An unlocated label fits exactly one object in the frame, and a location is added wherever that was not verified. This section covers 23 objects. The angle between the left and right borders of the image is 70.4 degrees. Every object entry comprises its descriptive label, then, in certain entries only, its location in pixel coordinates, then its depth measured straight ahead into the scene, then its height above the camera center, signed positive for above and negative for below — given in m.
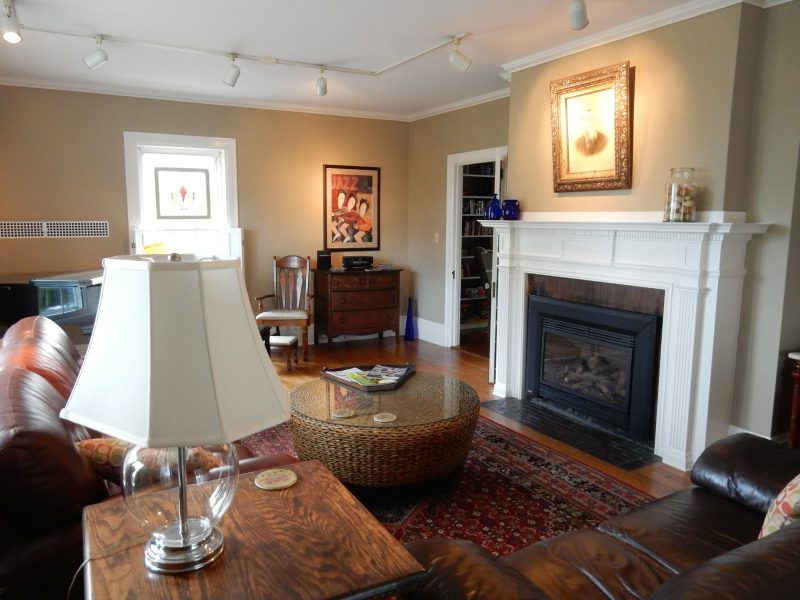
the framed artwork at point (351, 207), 6.32 +0.20
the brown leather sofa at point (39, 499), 1.38 -0.70
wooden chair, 6.02 -0.63
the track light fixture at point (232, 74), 3.97 +1.04
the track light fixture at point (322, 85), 4.37 +1.07
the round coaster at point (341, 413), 2.79 -0.93
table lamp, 0.99 -0.26
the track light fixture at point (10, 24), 3.09 +1.07
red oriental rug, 2.57 -1.36
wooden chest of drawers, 6.03 -0.83
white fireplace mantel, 3.07 -0.41
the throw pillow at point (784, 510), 1.35 -0.68
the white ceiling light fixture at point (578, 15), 2.76 +1.04
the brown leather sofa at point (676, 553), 0.92 -0.91
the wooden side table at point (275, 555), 1.06 -0.68
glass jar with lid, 3.13 +0.17
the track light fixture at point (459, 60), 3.61 +1.05
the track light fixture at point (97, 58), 3.59 +1.04
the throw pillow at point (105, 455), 1.66 -0.68
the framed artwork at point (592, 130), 3.49 +0.62
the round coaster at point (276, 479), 1.47 -0.67
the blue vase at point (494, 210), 4.38 +0.12
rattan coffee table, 2.64 -1.00
